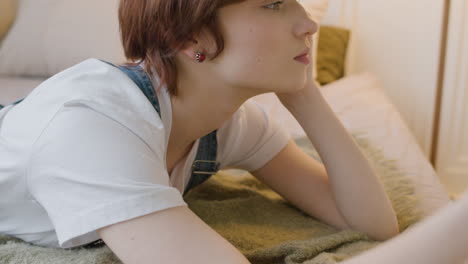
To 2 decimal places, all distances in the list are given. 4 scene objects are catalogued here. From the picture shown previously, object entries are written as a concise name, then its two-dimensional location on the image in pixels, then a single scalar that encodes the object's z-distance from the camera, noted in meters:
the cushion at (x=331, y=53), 2.04
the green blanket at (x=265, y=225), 0.81
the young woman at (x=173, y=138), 0.69
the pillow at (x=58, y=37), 1.56
